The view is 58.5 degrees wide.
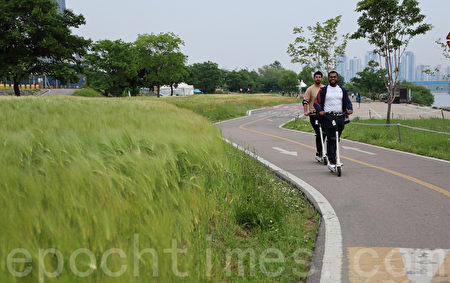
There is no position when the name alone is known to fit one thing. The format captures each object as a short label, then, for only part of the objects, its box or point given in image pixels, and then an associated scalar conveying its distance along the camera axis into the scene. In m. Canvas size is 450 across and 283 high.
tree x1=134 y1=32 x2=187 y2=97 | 71.31
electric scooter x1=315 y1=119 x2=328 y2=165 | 9.86
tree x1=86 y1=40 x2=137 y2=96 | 73.50
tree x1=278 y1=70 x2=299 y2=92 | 163.07
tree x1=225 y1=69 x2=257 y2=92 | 167.50
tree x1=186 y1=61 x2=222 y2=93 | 142.75
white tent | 118.69
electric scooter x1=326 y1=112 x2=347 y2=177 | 8.53
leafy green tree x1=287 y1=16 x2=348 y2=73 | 37.78
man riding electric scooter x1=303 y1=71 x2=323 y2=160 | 10.23
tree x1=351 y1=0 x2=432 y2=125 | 23.50
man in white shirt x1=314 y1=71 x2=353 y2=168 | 8.79
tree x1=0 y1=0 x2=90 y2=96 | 36.88
